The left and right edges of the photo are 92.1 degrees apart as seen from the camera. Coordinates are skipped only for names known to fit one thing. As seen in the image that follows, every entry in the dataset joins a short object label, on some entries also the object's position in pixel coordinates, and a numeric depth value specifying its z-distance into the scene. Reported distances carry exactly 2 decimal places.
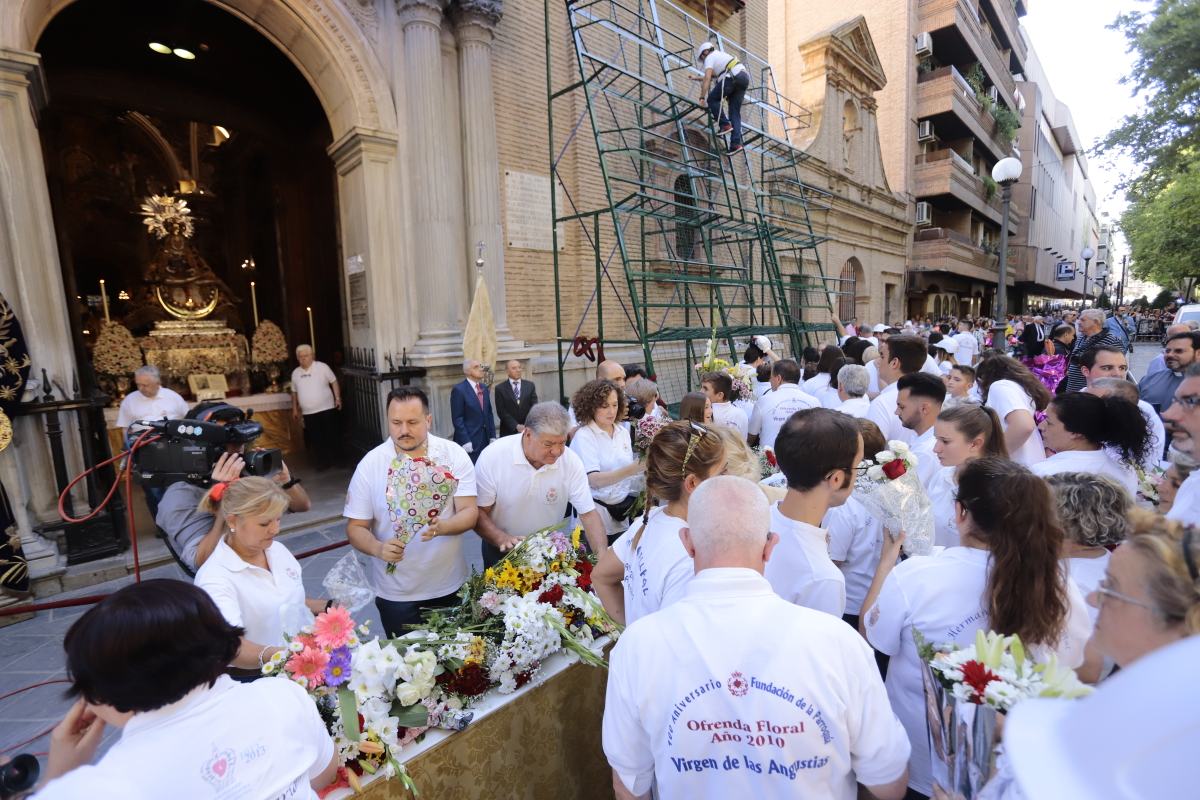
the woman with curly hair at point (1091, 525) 2.05
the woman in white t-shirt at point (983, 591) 1.73
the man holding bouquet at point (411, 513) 3.07
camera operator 2.65
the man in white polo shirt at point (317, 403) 8.02
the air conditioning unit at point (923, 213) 24.38
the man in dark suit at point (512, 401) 7.30
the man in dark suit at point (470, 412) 6.76
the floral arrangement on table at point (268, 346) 9.46
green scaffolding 9.39
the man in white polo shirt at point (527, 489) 3.45
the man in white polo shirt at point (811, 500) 2.06
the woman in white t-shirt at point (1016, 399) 3.93
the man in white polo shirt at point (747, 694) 1.40
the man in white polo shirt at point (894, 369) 4.47
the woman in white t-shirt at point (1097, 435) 3.00
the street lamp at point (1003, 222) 10.16
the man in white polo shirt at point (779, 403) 5.19
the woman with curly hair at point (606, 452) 4.10
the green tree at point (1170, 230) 20.69
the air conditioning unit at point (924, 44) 22.93
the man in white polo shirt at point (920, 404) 3.66
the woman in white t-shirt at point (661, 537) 2.06
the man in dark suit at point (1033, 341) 12.16
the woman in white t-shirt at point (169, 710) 1.29
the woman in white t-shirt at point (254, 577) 2.29
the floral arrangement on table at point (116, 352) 8.00
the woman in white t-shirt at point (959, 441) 3.00
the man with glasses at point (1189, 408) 2.96
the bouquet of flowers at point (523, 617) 2.24
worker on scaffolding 8.88
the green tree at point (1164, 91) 17.47
